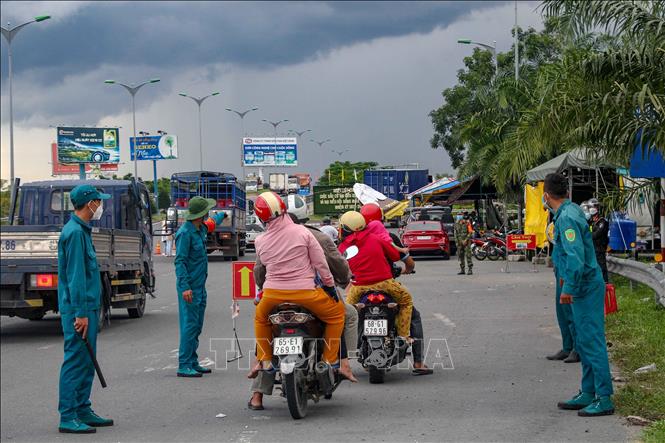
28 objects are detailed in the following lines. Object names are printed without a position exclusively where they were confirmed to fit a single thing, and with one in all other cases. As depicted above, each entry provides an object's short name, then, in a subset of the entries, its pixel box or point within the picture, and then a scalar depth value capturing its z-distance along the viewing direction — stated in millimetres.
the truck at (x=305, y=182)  132250
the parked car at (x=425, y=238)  39250
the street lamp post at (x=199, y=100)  81250
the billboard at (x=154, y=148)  98288
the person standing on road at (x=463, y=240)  29312
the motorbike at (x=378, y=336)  10297
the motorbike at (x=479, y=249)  39094
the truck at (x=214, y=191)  44062
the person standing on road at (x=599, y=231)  15469
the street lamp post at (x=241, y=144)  95812
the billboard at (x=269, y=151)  96562
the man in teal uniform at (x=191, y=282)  11133
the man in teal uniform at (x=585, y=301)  8453
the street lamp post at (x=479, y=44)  45609
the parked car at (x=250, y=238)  50781
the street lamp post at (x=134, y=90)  70362
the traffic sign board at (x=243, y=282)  13109
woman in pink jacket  8523
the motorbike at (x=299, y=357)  8352
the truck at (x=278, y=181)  78250
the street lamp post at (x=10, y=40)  40750
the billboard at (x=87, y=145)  94062
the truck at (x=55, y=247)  15000
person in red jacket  10547
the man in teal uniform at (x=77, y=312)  8219
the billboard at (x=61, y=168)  118250
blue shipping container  74188
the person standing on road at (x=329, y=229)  17291
